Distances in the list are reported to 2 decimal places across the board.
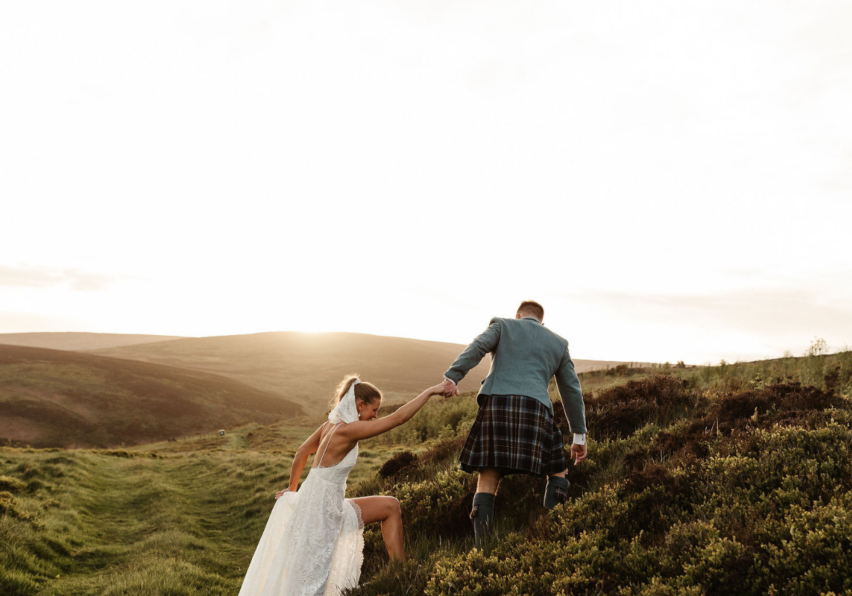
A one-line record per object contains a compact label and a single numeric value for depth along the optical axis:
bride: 5.05
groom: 5.51
